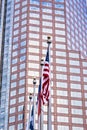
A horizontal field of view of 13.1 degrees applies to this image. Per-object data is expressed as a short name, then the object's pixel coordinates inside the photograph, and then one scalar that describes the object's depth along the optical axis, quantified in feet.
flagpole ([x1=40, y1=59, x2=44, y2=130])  100.60
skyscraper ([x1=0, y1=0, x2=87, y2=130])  453.99
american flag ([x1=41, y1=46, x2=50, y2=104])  99.78
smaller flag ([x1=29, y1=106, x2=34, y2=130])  124.34
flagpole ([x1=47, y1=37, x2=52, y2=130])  93.22
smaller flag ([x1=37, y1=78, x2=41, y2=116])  105.94
